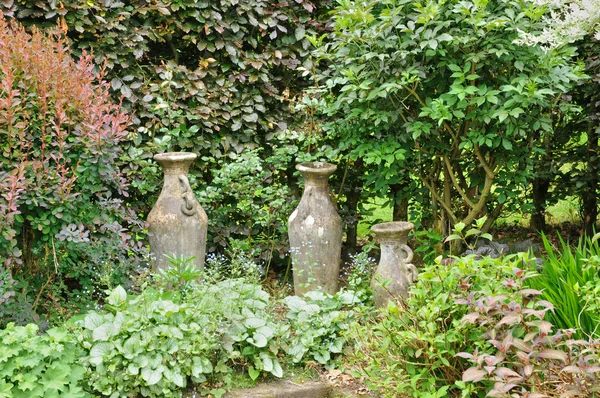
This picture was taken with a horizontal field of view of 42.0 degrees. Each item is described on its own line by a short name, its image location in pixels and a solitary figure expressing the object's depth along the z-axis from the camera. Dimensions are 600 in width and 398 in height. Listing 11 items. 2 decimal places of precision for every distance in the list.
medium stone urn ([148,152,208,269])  5.09
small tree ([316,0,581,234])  4.75
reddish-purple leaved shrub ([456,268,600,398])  3.10
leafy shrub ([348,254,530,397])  3.60
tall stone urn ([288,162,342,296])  5.21
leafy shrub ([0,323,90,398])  3.67
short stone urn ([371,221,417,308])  4.72
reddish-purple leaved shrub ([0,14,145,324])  4.18
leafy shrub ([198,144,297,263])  5.54
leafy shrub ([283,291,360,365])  4.34
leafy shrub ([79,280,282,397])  3.89
